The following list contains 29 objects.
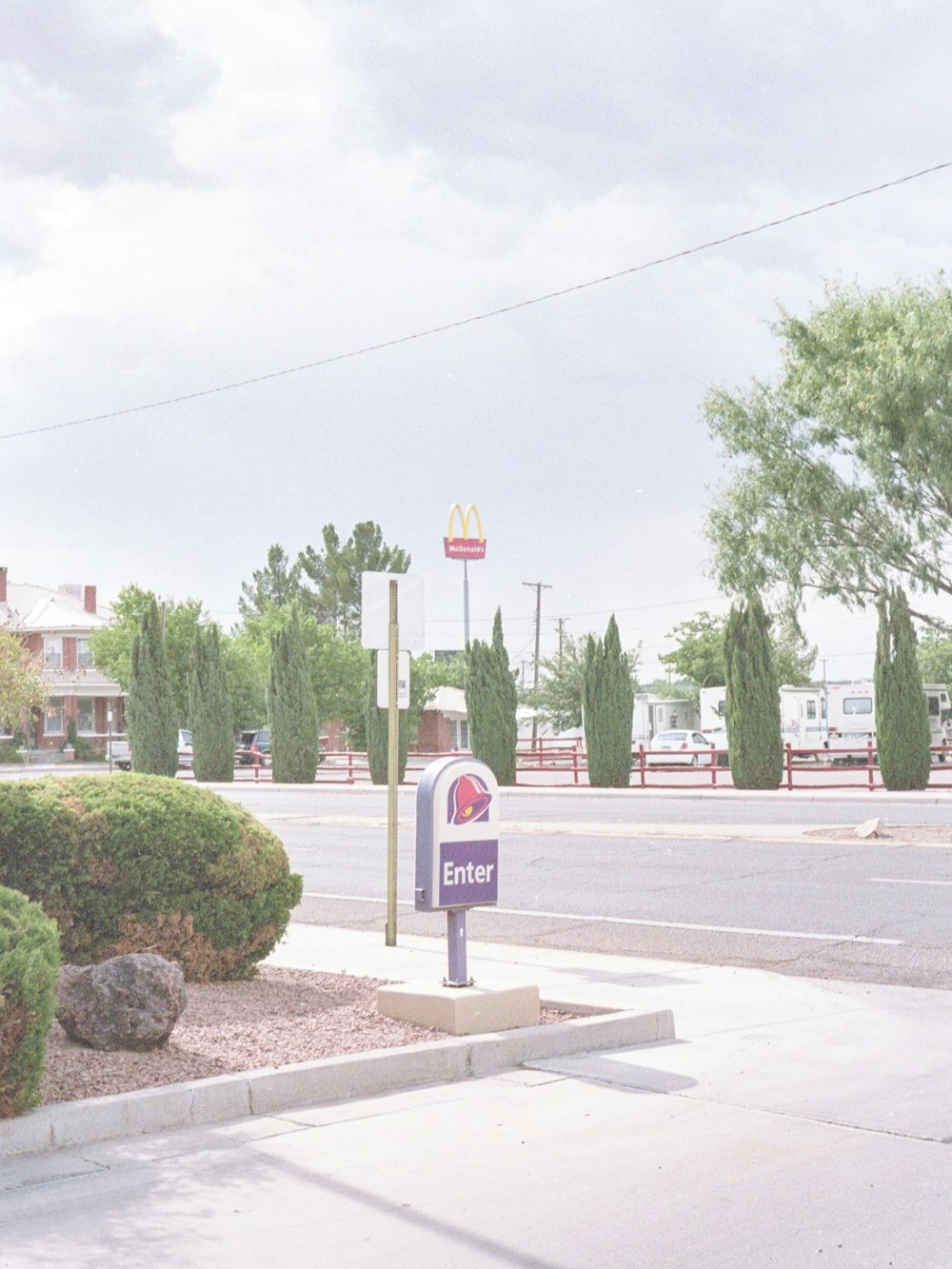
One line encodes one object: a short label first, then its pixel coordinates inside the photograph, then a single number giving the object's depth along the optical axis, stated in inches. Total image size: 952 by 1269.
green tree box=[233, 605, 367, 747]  2733.8
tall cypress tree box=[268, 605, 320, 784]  1692.9
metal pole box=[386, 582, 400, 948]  416.5
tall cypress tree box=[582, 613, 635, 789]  1422.2
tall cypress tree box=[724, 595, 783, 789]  1306.6
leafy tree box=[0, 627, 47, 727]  1389.0
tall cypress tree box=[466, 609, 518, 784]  1528.1
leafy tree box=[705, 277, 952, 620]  846.5
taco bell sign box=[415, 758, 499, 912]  300.7
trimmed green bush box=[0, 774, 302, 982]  309.1
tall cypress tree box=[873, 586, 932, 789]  1229.1
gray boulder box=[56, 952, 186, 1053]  262.5
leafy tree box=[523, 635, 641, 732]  3068.4
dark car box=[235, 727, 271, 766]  2492.6
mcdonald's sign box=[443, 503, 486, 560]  1742.4
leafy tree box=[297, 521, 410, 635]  3700.8
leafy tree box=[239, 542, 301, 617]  4035.4
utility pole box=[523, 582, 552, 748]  3632.9
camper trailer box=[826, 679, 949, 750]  2146.9
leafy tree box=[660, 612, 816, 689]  3430.1
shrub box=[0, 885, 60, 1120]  217.9
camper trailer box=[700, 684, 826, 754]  2311.8
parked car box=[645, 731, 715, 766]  1951.3
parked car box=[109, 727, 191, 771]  2108.8
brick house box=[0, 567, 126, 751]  2960.1
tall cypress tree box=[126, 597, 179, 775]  1759.4
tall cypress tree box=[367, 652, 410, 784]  1593.3
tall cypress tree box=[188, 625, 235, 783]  1769.2
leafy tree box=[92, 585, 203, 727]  2635.3
